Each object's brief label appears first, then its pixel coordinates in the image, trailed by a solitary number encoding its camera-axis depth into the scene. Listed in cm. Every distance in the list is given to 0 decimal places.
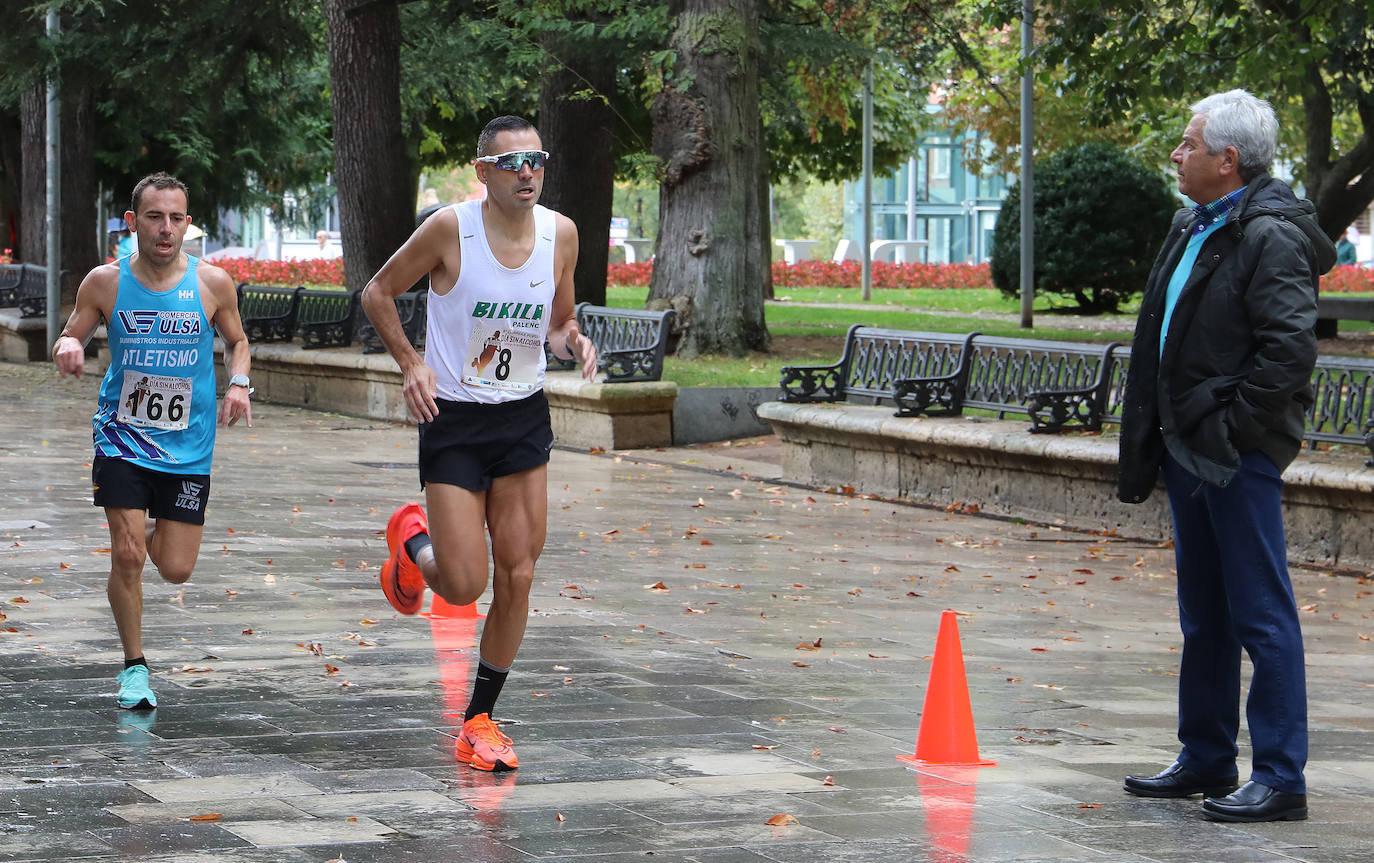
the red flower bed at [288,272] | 3831
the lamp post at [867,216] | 3594
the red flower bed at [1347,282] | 3888
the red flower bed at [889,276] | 4294
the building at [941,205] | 8050
